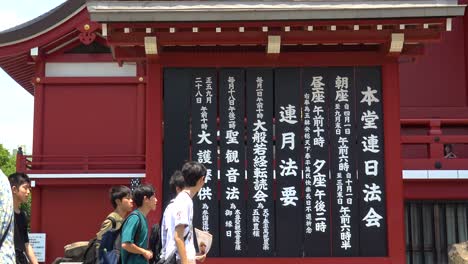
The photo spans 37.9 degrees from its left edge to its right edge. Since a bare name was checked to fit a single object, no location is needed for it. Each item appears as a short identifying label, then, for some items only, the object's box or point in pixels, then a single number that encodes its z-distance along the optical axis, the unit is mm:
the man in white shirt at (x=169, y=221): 4848
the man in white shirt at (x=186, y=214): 4738
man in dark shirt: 5281
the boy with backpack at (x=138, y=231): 5039
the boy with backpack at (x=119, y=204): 5902
